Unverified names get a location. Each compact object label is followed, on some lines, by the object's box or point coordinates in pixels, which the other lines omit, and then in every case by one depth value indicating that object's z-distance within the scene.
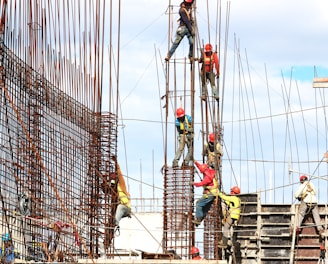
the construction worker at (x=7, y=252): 29.81
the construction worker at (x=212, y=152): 35.12
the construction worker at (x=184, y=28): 36.81
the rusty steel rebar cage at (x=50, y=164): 30.84
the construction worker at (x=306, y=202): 33.84
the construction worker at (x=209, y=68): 37.00
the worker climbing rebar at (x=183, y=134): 35.83
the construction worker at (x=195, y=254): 32.84
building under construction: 31.44
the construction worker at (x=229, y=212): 33.53
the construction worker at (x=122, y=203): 34.66
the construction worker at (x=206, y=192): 33.00
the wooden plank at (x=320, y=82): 32.00
